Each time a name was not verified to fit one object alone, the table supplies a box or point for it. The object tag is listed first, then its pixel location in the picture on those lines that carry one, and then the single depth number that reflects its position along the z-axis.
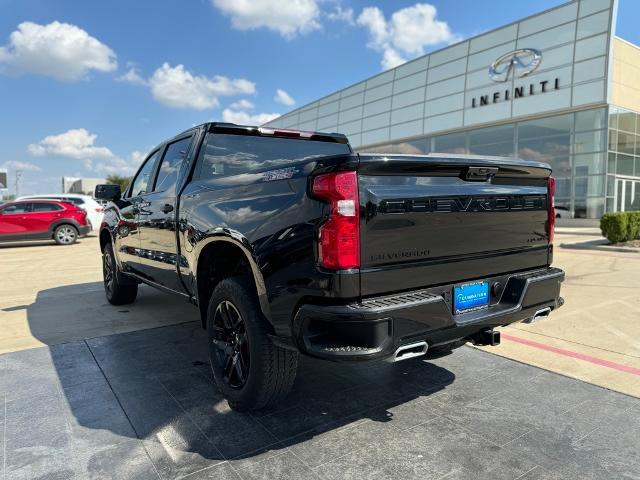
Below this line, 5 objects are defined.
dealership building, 24.44
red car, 14.60
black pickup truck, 2.37
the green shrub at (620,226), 13.70
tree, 65.52
